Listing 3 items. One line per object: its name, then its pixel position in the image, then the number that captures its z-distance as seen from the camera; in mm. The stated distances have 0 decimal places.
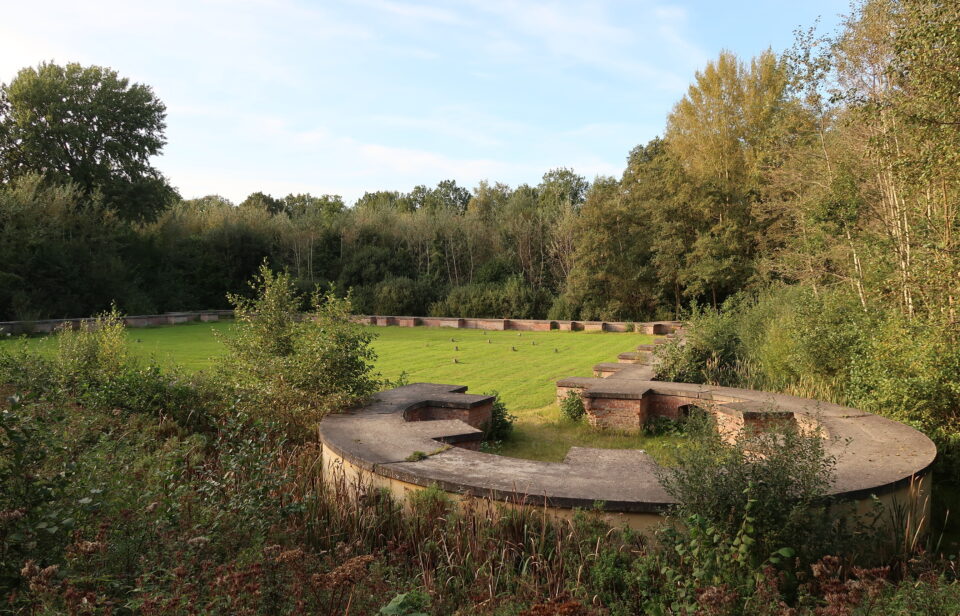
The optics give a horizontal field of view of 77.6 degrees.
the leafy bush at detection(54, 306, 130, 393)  6262
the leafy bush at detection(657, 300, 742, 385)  7730
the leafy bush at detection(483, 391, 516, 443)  6351
